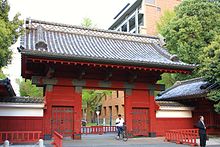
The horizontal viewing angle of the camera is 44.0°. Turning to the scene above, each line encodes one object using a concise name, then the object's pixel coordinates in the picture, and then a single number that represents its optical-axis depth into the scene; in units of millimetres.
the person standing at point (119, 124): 16261
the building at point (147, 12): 49688
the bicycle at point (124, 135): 15803
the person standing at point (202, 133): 13102
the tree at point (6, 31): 9625
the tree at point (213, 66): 15425
